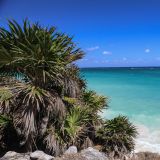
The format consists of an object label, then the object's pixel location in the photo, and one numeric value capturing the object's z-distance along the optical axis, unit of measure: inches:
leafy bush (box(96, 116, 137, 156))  228.8
